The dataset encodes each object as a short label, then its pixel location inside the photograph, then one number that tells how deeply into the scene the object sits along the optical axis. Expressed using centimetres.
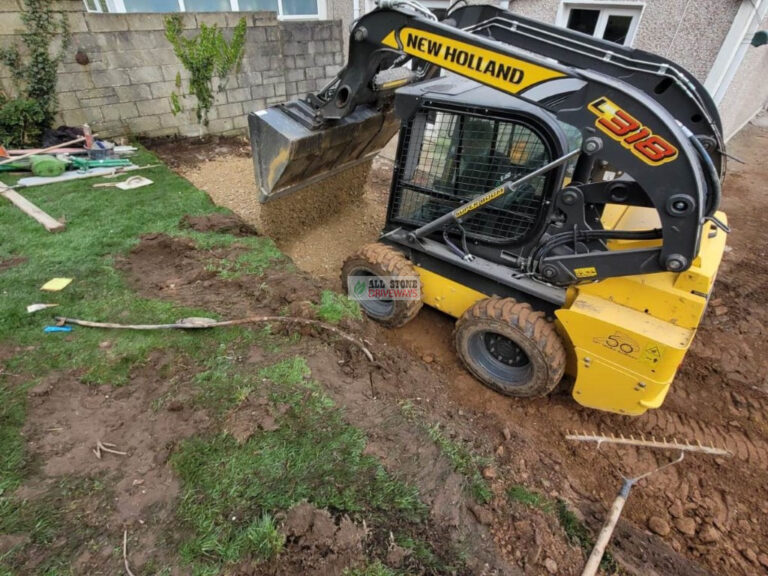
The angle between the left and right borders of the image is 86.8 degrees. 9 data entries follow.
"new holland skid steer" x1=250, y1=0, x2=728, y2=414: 227
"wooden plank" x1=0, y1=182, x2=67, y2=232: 446
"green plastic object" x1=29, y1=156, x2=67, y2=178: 566
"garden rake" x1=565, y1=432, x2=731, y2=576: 225
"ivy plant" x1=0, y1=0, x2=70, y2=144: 589
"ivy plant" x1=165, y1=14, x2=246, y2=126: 692
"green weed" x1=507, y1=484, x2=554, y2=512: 227
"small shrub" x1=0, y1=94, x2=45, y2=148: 602
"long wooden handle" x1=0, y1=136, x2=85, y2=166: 573
